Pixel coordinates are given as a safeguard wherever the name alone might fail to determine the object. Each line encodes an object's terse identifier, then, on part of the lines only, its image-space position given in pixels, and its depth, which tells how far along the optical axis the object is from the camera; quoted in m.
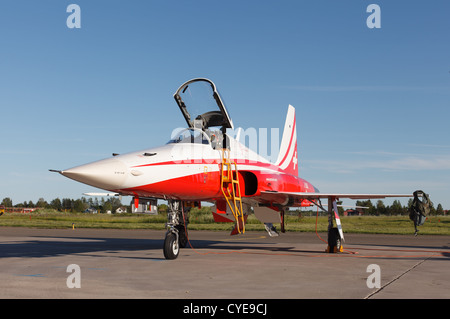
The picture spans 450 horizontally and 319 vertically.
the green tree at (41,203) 184.90
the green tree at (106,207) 155.93
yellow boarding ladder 13.40
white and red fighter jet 10.50
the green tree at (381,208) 159.38
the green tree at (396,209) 156.12
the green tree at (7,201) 182.26
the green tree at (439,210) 164.23
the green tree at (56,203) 175.38
